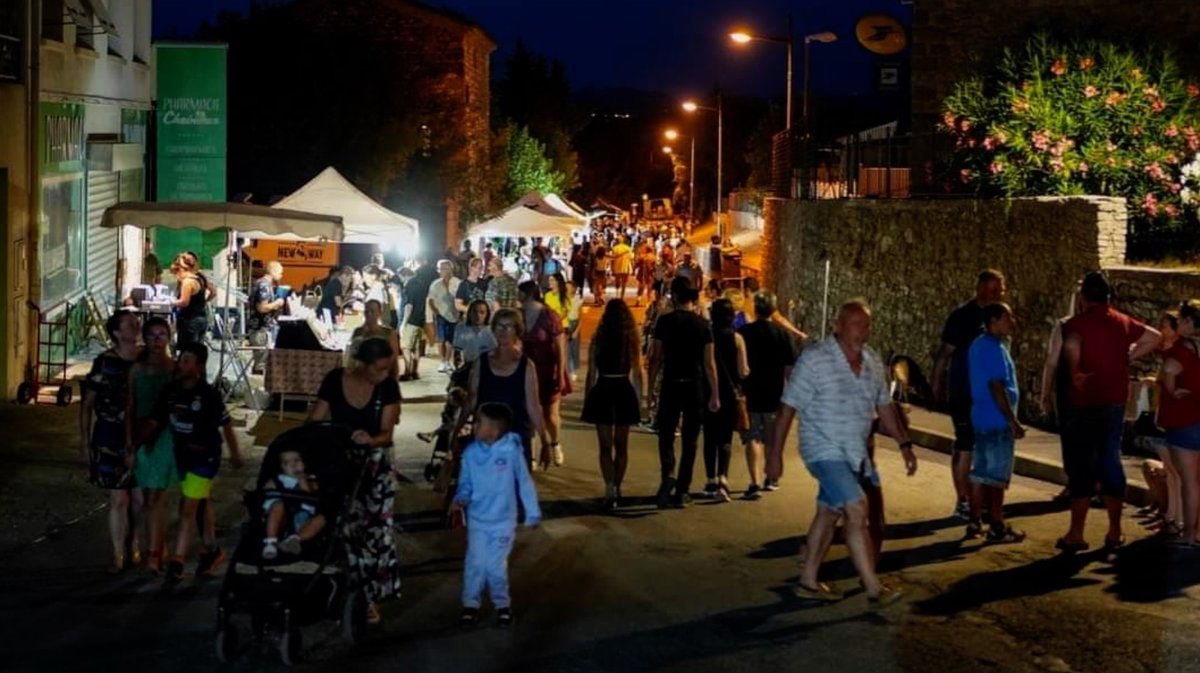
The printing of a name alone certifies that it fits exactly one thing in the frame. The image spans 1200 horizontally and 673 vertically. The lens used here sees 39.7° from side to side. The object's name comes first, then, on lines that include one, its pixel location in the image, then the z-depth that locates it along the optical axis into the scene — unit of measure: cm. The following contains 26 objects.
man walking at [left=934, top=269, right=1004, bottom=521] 1136
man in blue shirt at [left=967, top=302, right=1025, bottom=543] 1077
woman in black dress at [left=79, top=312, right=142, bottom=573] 954
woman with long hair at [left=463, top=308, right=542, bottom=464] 1038
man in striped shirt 893
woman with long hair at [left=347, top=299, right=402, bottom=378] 1405
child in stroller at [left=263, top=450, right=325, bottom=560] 783
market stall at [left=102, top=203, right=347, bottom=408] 1806
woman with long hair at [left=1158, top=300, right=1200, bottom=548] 1075
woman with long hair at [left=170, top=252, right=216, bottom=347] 1791
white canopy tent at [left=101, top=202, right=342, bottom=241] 1814
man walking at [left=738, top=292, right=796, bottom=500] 1293
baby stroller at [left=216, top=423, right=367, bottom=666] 770
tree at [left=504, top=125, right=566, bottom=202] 5991
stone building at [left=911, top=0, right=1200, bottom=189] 2344
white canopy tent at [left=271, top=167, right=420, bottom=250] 2441
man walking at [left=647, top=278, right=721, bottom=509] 1227
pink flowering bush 1892
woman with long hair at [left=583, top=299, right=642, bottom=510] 1226
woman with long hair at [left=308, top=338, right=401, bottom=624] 834
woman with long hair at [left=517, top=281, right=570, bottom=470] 1380
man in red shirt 1073
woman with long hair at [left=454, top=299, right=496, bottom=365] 1477
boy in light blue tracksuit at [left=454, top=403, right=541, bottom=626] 848
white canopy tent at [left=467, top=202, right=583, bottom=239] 3497
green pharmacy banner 2408
